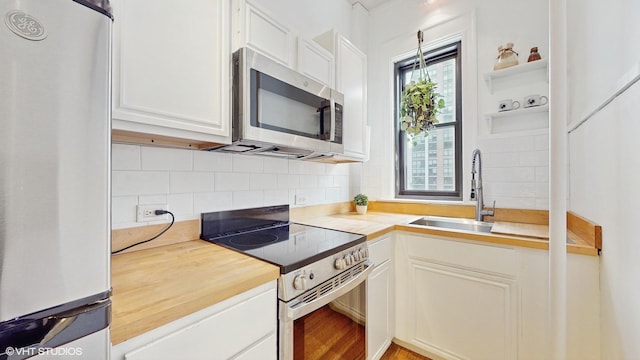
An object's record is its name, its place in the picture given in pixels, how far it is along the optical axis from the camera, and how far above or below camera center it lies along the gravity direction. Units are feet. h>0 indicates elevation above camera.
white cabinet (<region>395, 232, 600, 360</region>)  3.87 -2.19
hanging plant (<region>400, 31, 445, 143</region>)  6.51 +1.91
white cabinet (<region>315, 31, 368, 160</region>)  5.87 +2.29
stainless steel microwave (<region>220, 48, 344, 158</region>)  3.75 +1.17
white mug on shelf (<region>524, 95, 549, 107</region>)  5.68 +1.81
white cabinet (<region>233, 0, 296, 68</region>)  3.89 +2.43
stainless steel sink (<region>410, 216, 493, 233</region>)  6.15 -1.11
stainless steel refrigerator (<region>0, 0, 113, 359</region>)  1.19 +0.01
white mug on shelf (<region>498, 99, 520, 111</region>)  5.99 +1.81
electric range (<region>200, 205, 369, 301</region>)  3.24 -1.03
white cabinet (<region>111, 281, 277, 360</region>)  2.06 -1.43
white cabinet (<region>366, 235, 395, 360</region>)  4.87 -2.43
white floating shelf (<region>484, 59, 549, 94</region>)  5.64 +2.58
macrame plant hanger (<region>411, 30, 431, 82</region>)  7.20 +3.48
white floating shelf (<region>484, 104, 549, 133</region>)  5.67 +1.60
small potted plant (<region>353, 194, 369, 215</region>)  7.53 -0.69
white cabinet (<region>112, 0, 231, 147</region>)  2.84 +1.41
